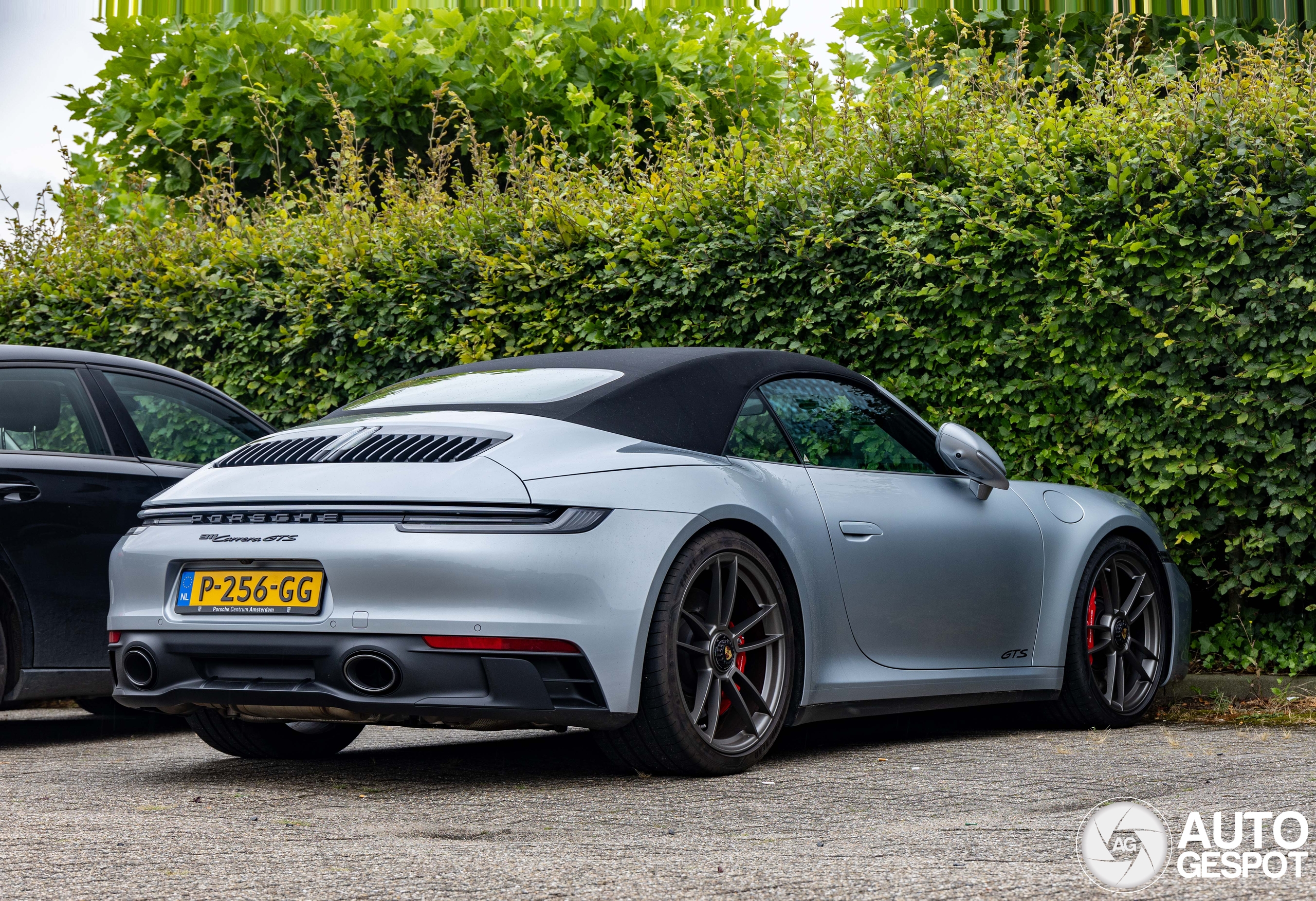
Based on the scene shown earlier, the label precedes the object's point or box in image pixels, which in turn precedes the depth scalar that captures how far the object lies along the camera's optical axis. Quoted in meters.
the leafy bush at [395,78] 15.33
